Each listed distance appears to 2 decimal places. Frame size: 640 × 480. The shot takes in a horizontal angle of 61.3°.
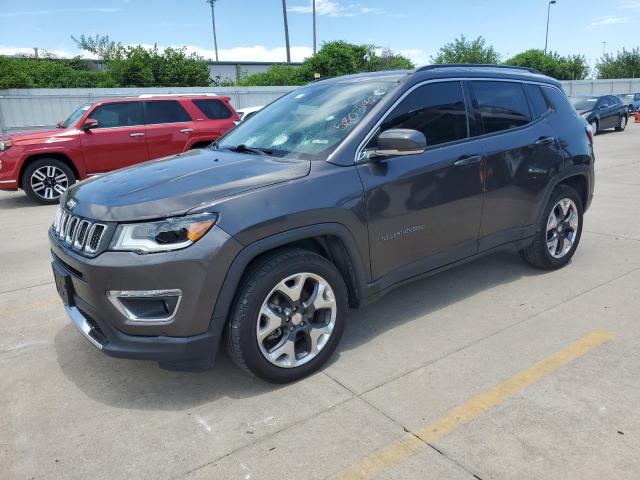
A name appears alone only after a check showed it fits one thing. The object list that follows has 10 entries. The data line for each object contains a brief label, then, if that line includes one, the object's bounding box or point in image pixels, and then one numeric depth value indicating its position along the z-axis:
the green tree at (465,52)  49.41
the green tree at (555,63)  45.69
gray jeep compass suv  2.76
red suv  9.29
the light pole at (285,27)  43.75
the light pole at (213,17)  70.19
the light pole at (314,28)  41.59
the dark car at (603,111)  19.39
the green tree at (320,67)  33.41
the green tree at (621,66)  53.81
